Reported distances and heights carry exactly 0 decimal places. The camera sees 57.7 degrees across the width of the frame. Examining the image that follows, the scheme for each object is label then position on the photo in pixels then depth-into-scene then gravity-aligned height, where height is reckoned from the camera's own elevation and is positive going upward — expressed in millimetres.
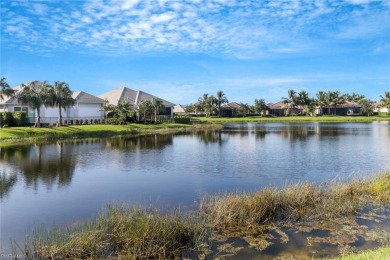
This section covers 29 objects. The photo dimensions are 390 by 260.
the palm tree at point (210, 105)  122050 +5051
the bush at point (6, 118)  50594 +813
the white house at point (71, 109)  58844 +2416
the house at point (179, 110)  129375 +3799
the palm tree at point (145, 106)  73438 +3063
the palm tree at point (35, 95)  49594 +3977
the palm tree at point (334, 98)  124812 +6711
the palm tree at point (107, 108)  68125 +2606
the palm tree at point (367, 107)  121062 +3187
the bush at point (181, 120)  83625 +1
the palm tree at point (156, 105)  75250 +3309
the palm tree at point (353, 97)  146125 +8176
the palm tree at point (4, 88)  47316 +4784
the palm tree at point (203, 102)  123125 +6214
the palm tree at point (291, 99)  126831 +6727
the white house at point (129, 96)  80625 +5853
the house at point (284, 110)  131125 +3056
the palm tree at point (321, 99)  125881 +6521
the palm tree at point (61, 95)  55459 +4349
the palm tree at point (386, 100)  119125 +5460
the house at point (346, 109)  127750 +2732
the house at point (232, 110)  126106 +3303
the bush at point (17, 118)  52844 +801
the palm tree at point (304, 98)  126312 +6953
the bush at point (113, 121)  67562 +70
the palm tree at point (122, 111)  67388 +1970
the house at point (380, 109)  129700 +2730
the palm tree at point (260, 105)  127938 +4861
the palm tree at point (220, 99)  123069 +7050
